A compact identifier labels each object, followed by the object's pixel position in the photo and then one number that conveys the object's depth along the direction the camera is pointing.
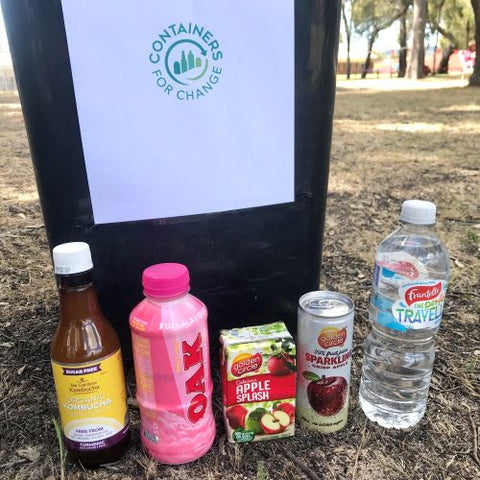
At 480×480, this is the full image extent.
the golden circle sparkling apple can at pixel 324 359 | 0.46
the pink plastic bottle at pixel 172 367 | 0.42
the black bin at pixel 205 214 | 0.44
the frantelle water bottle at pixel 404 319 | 0.47
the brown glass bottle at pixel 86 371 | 0.42
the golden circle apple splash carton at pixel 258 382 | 0.46
